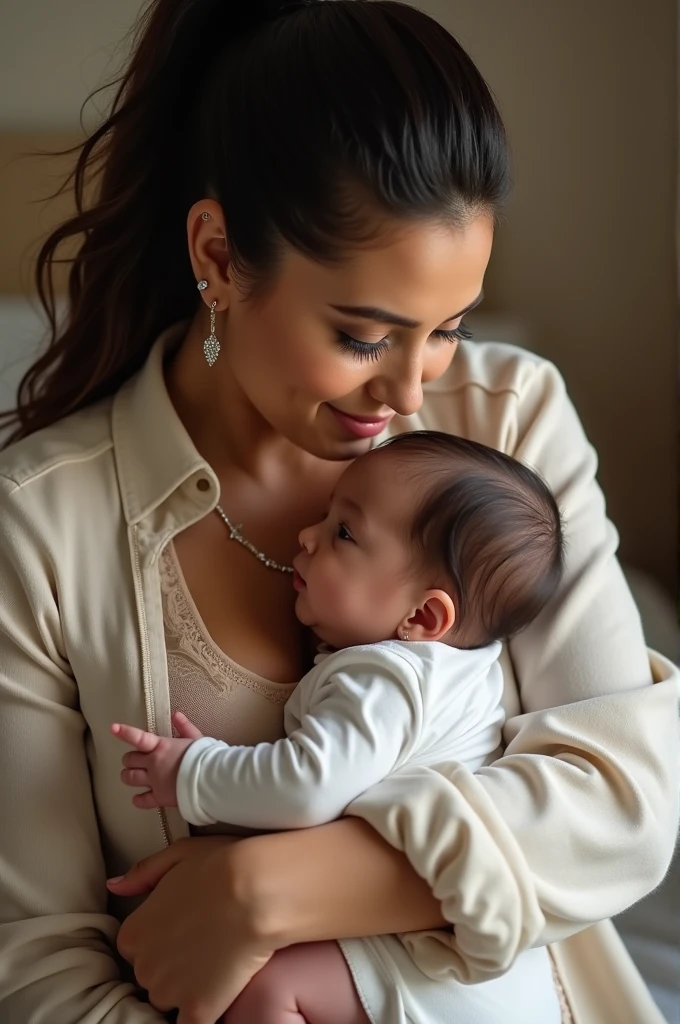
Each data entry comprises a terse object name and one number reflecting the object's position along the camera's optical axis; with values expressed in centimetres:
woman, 100
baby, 99
